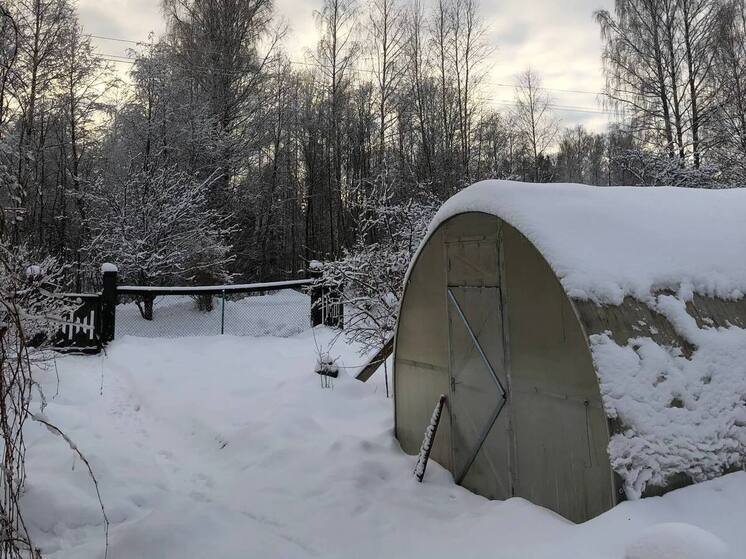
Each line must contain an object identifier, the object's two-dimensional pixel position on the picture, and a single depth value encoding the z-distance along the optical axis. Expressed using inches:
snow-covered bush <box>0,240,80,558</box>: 72.6
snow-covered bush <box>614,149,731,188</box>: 555.5
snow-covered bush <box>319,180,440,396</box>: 283.0
